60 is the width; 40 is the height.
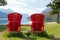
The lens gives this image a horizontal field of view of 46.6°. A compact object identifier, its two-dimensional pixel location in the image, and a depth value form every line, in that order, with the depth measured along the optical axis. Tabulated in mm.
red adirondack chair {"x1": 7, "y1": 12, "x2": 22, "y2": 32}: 3350
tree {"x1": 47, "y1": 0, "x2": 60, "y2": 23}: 9404
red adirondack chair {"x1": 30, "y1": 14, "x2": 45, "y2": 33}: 3464
